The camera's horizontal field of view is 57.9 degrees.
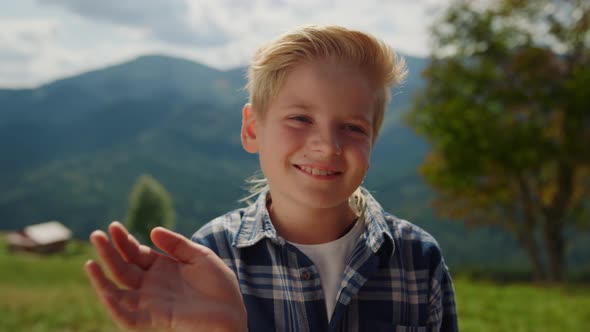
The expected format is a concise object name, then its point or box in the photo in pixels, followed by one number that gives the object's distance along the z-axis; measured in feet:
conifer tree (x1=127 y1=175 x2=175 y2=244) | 97.50
